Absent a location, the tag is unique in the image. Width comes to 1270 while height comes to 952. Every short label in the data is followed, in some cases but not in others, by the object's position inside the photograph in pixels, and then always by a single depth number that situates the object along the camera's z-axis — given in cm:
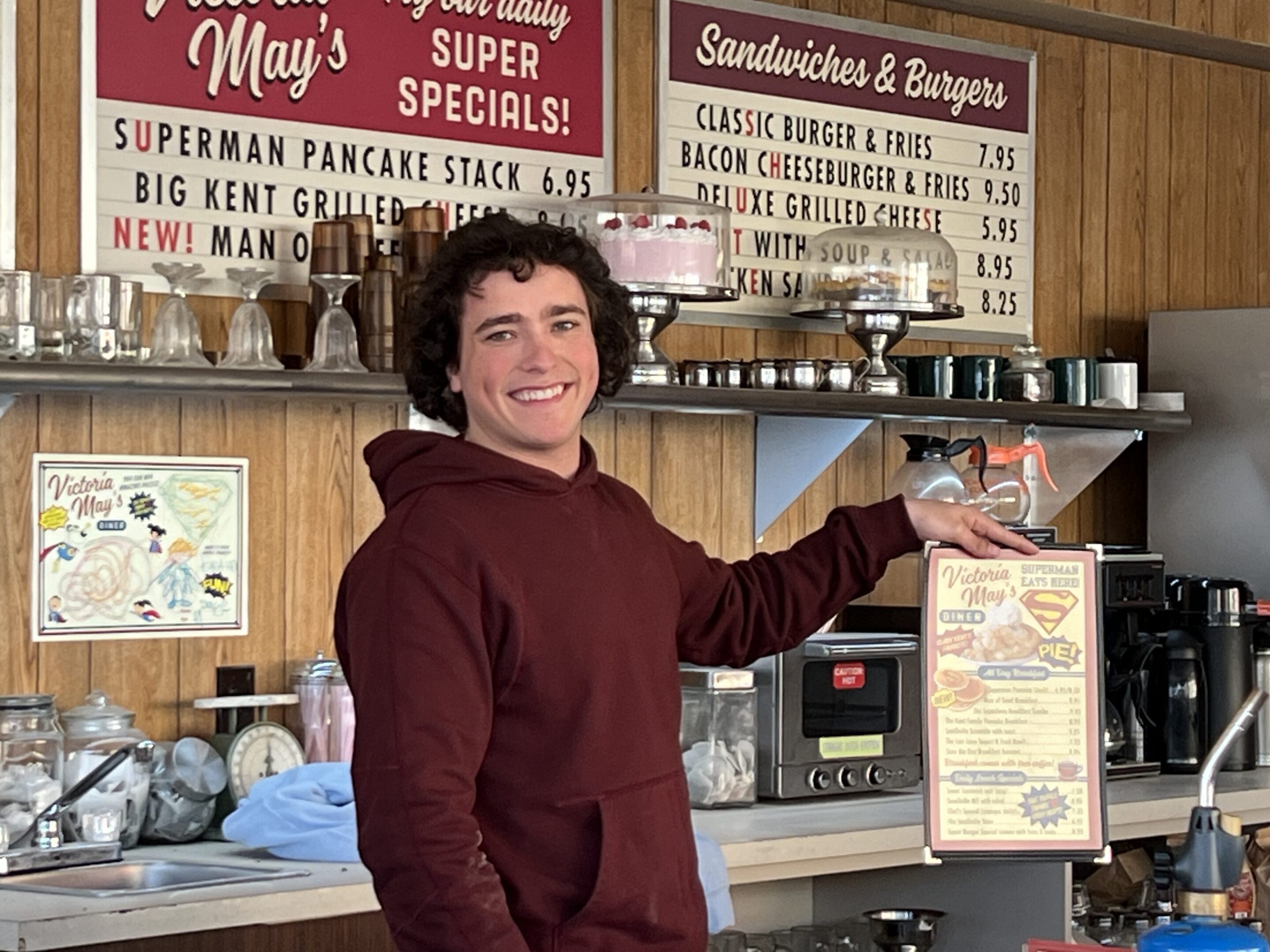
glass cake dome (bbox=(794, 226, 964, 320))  428
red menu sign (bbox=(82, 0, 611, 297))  352
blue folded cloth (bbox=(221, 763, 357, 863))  318
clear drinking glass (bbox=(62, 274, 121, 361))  328
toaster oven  390
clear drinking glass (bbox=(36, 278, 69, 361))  326
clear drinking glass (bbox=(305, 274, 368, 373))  352
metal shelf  319
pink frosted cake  389
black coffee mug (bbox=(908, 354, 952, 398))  445
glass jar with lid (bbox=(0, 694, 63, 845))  317
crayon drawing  341
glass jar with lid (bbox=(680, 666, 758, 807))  380
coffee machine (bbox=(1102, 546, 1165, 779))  441
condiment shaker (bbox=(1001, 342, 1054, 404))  458
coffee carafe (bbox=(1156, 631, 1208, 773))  446
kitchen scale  344
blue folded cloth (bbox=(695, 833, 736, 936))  326
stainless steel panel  495
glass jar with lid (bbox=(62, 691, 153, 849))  319
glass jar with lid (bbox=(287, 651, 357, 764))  357
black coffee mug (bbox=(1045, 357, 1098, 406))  471
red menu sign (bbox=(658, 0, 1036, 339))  432
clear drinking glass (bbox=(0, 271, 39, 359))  320
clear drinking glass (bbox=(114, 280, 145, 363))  333
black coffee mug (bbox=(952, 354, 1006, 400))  452
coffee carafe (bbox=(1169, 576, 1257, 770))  450
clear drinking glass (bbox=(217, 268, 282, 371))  343
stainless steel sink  298
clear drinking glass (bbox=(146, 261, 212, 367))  336
